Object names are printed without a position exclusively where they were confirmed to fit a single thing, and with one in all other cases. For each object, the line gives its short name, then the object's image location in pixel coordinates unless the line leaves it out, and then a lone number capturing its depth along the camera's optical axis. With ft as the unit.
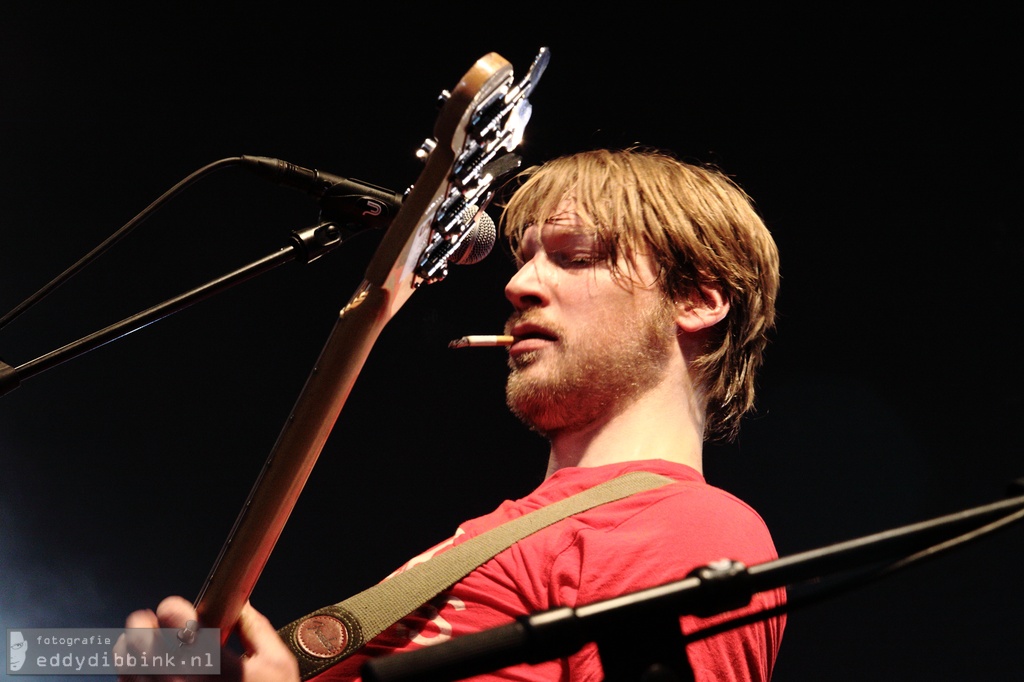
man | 10.56
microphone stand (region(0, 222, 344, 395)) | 10.56
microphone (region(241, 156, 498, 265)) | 10.70
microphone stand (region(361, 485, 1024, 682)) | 7.37
